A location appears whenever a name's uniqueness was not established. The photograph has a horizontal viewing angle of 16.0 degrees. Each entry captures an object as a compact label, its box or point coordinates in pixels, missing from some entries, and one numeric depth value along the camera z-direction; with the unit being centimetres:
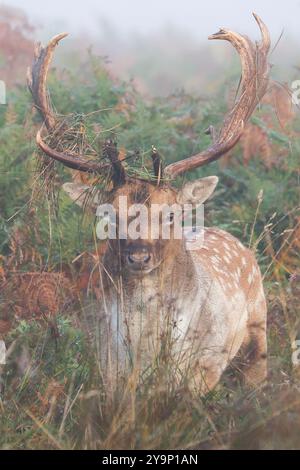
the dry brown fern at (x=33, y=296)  711
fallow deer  602
